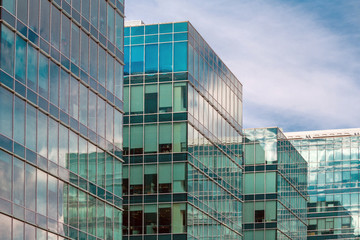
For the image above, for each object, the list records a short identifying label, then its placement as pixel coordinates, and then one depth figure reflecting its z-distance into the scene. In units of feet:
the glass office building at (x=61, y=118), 137.39
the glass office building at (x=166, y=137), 219.41
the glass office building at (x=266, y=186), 294.25
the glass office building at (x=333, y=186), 392.68
